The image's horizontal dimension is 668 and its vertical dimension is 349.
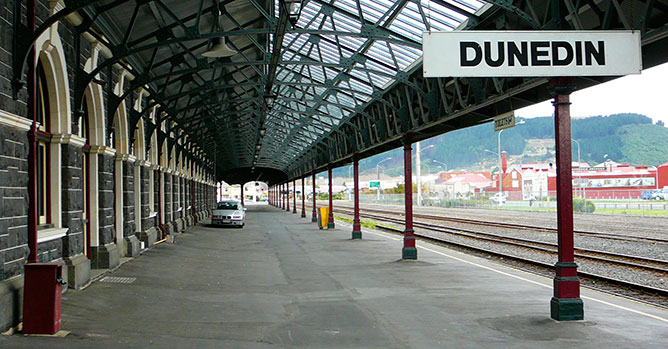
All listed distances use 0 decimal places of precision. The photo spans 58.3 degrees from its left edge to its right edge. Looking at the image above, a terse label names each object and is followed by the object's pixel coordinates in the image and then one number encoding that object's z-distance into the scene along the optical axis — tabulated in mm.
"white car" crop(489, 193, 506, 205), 65375
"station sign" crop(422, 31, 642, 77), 7500
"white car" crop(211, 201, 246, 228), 32781
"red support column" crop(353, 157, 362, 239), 24281
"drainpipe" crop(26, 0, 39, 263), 8537
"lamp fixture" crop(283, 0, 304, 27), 9875
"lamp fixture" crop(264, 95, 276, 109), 19453
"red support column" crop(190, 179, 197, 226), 34375
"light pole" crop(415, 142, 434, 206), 72000
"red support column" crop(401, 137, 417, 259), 16312
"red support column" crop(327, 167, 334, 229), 31630
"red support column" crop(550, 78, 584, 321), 8562
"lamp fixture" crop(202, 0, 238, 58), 12930
